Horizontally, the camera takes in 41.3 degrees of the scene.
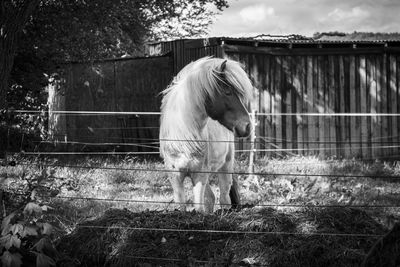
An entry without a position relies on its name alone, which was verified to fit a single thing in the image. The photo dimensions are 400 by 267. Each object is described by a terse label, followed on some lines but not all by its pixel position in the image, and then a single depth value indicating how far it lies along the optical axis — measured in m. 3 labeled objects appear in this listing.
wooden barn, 14.60
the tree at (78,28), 12.40
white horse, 5.94
